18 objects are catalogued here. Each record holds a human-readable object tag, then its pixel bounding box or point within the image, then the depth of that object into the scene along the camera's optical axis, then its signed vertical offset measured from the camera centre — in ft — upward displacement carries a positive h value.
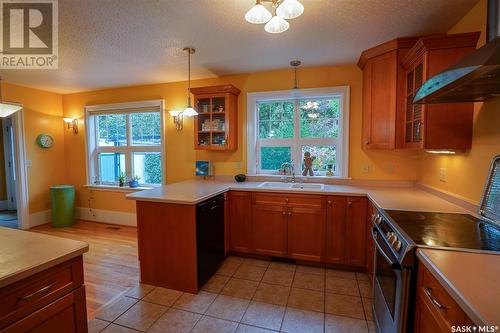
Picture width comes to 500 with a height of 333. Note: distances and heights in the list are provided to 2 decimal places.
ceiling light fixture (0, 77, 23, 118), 7.12 +1.49
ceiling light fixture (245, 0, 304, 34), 4.71 +2.98
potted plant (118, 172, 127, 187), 14.09 -1.38
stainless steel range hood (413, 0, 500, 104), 3.13 +1.24
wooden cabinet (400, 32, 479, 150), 6.12 +1.18
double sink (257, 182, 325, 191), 9.84 -1.32
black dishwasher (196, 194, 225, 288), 7.45 -2.80
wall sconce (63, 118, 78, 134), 14.84 +2.14
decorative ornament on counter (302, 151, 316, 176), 10.72 -0.47
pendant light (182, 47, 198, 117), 8.51 +1.71
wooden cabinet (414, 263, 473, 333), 2.89 -2.12
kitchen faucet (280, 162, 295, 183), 10.93 -0.71
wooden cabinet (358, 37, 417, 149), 7.78 +2.21
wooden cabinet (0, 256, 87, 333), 3.00 -2.06
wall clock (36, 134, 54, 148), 13.92 +0.97
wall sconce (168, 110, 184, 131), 12.37 +1.95
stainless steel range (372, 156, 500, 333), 4.01 -1.53
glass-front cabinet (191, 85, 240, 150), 10.80 +1.79
